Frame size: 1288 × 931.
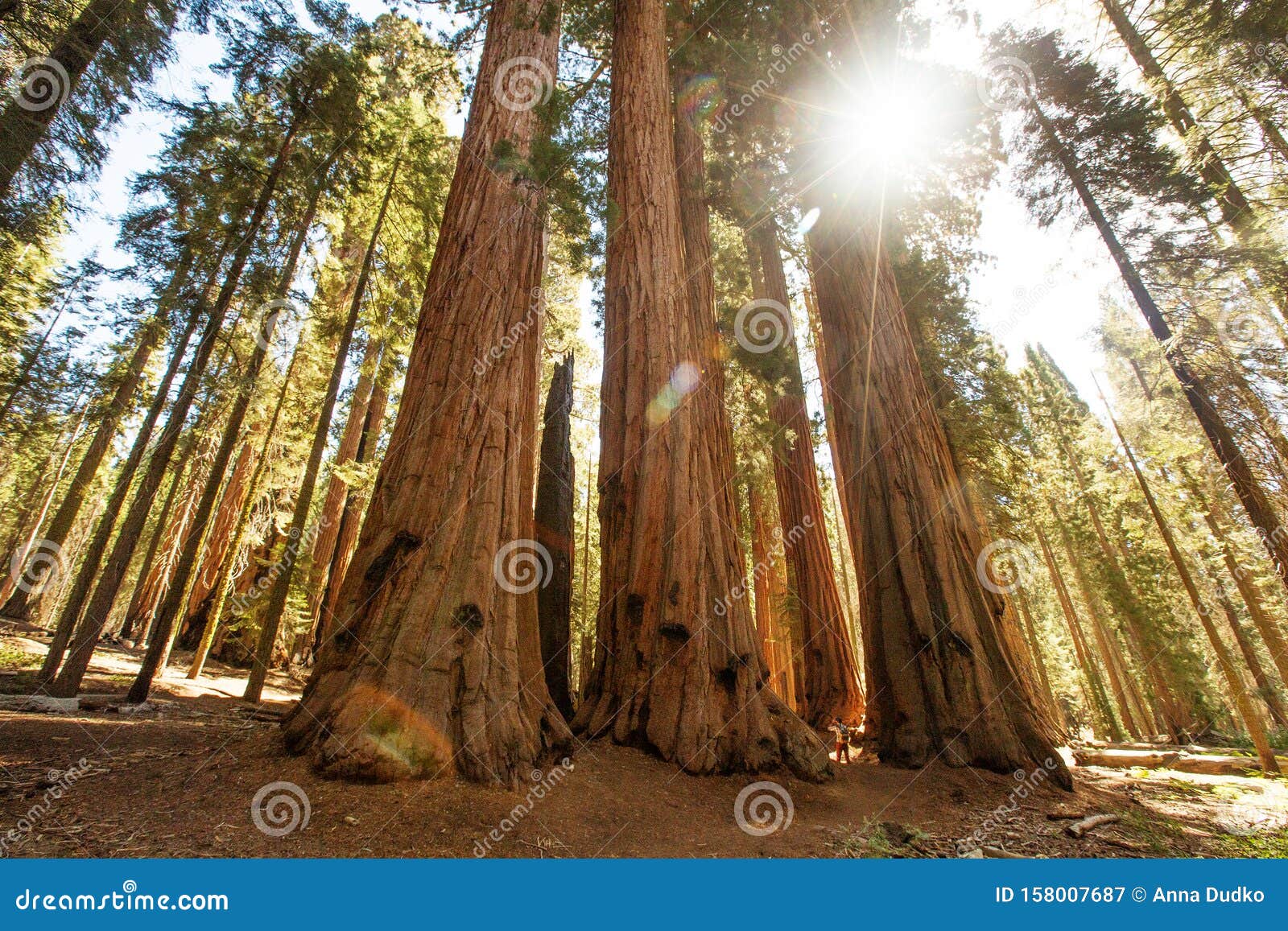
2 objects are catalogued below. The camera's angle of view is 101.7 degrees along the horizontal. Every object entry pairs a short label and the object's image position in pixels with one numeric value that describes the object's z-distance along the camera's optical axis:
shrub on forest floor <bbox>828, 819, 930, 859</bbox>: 2.85
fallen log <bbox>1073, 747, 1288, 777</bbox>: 8.10
